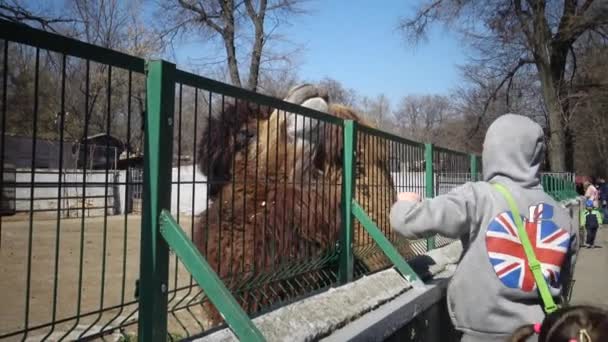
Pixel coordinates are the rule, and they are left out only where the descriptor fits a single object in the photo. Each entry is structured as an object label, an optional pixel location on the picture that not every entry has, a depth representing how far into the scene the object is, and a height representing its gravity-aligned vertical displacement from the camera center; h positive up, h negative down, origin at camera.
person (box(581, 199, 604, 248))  16.12 -0.97
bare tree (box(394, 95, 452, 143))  60.06 +7.43
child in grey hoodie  3.03 -0.22
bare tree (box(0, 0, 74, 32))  9.44 +2.83
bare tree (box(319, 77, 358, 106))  41.88 +6.99
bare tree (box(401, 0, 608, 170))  27.56 +7.20
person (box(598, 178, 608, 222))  23.92 -0.48
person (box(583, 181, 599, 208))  18.59 -0.19
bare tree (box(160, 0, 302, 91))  20.14 +5.59
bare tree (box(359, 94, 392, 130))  61.00 +7.75
